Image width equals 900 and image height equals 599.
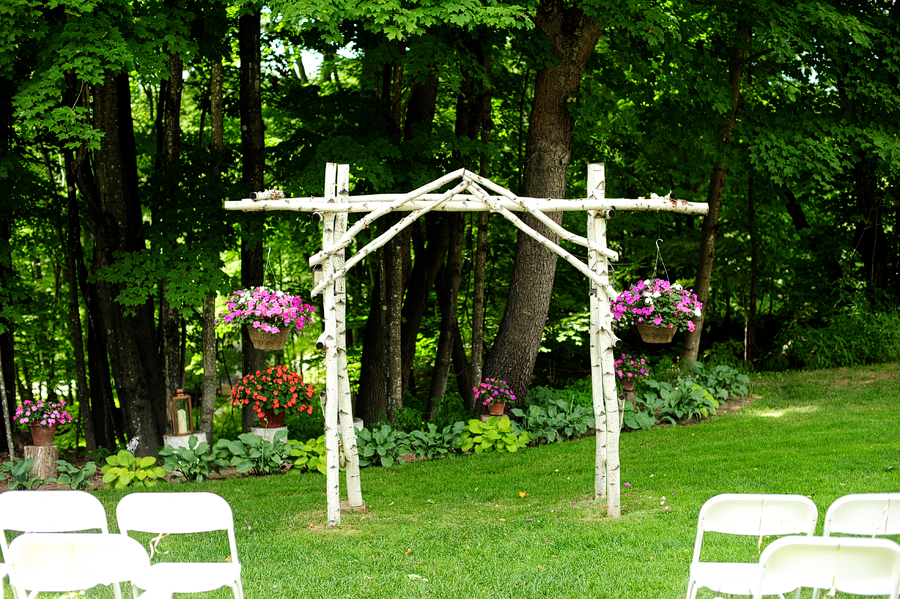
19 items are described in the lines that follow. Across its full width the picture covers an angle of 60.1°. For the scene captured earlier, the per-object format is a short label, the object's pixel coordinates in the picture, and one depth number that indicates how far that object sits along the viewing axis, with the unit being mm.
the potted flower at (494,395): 8898
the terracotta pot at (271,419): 8086
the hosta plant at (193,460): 7680
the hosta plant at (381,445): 7938
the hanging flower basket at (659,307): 6121
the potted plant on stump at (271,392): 7977
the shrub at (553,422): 8586
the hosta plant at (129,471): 7488
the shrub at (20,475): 7387
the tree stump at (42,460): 7902
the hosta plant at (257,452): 7820
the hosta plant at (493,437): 8273
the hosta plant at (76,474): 7539
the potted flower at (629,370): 9133
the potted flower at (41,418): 8797
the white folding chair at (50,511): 3170
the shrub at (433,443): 8243
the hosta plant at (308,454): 7805
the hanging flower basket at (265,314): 5949
